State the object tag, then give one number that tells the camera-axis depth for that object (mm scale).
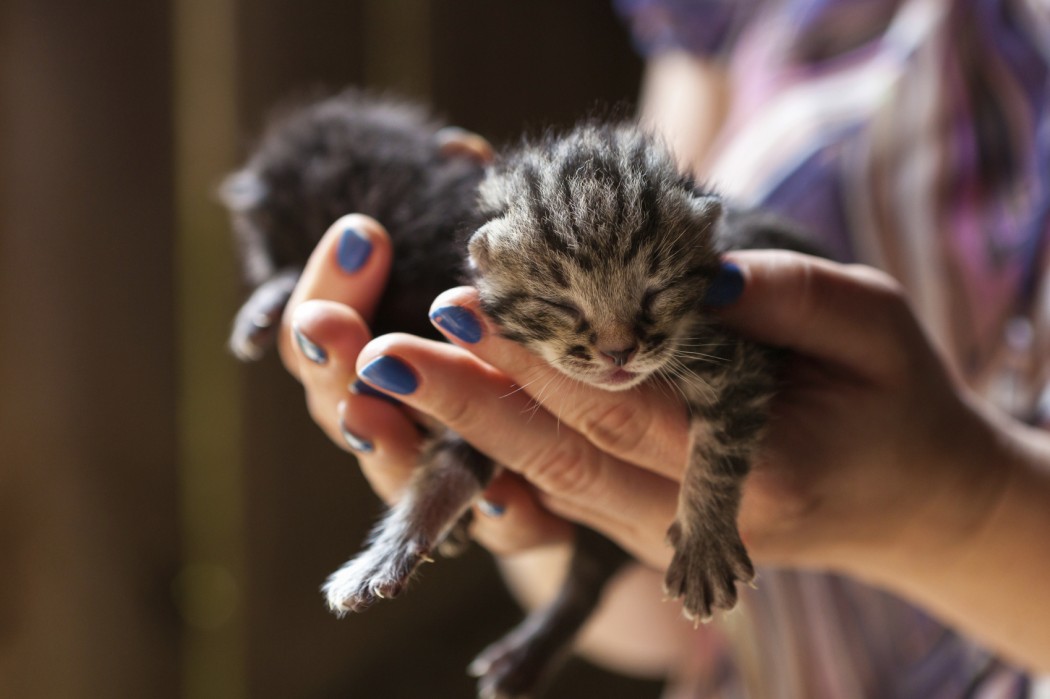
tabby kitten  357
